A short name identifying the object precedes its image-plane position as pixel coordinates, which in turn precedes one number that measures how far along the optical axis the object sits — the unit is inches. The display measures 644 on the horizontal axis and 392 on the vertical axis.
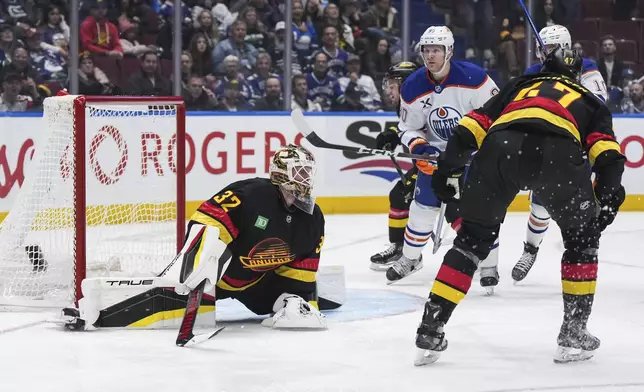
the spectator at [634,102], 666.6
